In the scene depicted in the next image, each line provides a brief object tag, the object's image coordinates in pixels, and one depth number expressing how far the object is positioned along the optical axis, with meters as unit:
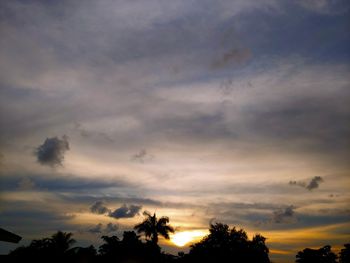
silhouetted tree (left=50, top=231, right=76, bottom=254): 46.78
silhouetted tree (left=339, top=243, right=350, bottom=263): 81.77
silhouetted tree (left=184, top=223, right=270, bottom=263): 53.94
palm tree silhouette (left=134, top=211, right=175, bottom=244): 58.12
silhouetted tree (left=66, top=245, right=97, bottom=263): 44.06
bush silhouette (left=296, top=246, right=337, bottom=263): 83.25
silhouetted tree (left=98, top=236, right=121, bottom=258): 50.03
